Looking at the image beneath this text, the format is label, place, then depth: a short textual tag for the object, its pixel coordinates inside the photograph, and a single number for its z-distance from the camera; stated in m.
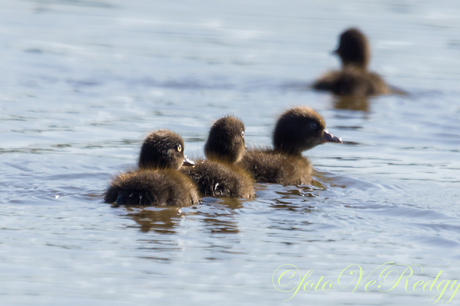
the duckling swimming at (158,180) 15.69
